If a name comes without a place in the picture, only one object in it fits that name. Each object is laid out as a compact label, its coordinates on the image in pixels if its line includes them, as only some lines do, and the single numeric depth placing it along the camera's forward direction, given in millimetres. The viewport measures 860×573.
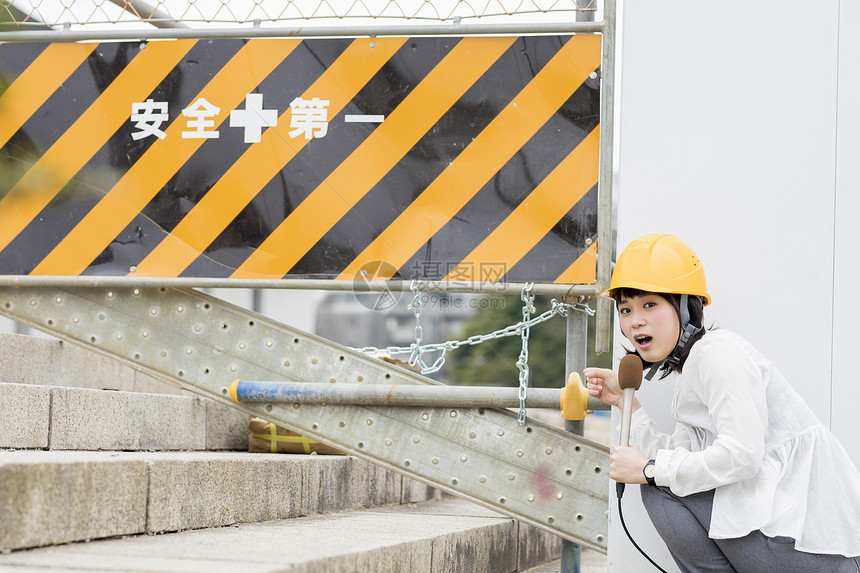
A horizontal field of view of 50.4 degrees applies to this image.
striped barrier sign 3619
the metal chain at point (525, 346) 3506
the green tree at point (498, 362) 31236
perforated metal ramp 3617
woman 2781
